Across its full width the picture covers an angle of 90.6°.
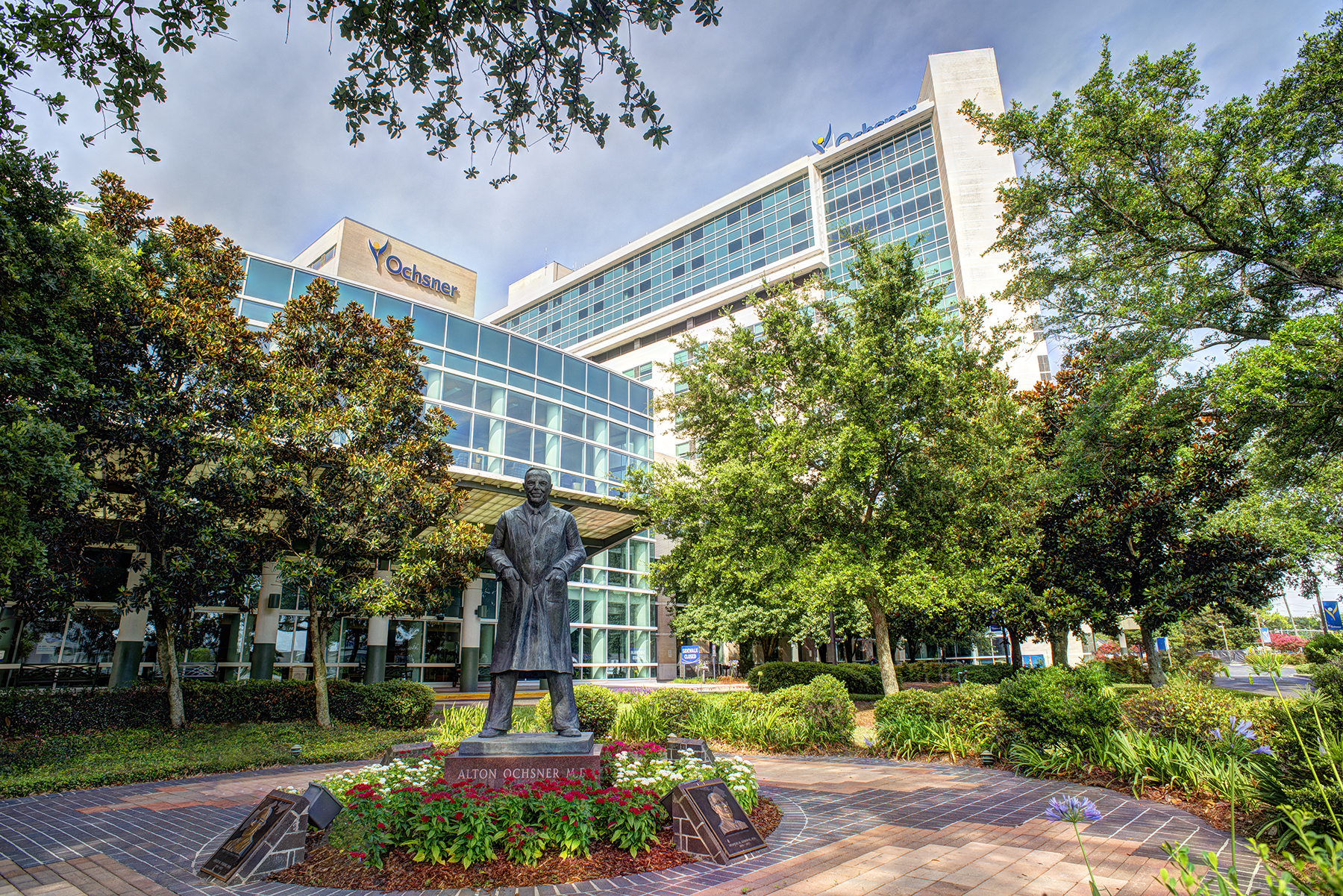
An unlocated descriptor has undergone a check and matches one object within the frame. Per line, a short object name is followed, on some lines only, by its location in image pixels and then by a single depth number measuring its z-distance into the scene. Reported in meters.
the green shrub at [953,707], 10.29
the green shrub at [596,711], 11.80
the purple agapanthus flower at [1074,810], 2.35
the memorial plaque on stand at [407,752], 7.75
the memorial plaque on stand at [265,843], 5.09
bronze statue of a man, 6.85
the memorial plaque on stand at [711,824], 5.43
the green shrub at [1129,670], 24.08
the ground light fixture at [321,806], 5.87
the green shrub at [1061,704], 8.45
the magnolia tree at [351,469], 14.19
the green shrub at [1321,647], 25.14
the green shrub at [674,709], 12.11
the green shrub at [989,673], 22.57
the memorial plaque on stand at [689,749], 7.62
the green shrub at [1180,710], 7.58
